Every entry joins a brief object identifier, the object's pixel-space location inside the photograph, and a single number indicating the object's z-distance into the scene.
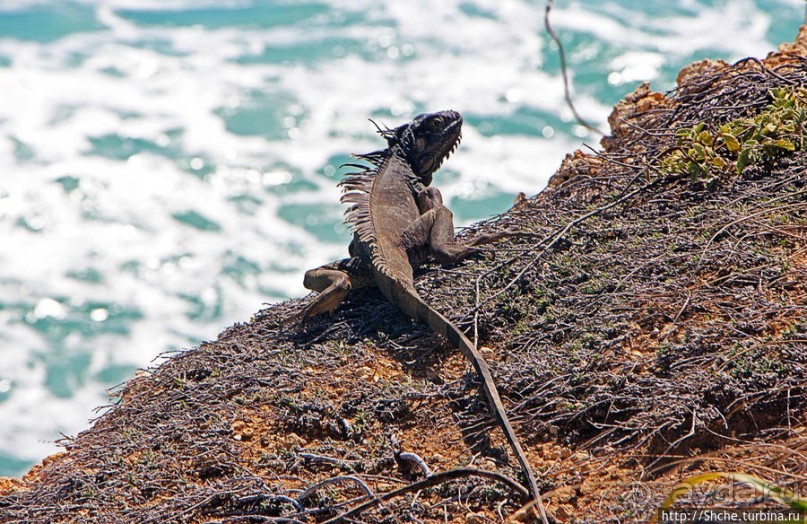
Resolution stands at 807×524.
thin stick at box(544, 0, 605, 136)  7.94
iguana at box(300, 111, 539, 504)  11.45
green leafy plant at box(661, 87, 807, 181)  11.44
